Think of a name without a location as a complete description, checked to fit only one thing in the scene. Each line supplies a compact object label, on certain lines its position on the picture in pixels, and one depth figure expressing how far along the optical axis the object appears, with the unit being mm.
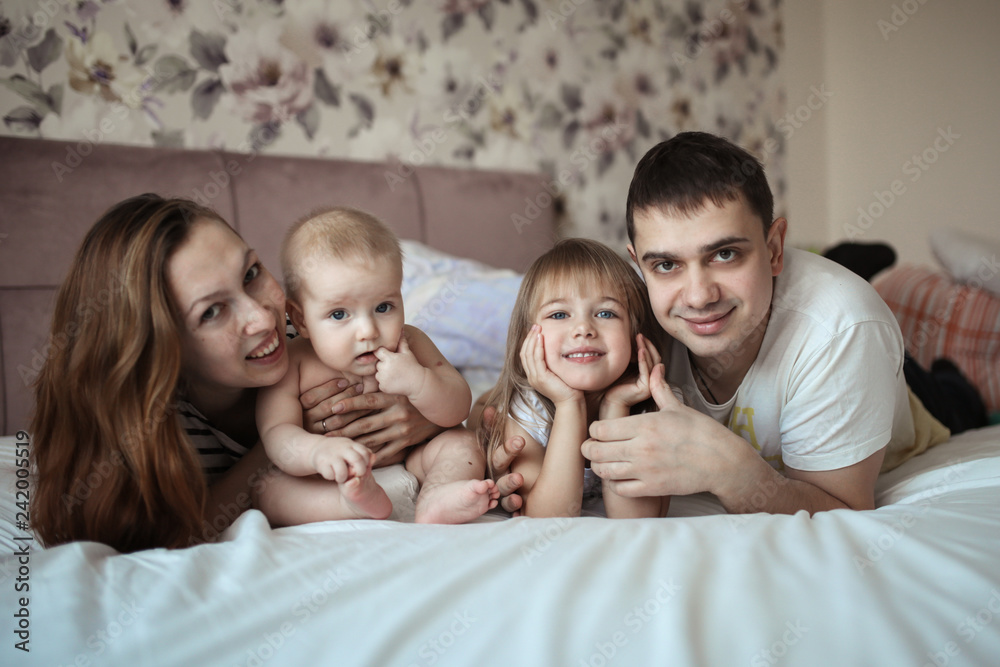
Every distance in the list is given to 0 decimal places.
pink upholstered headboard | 1635
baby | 919
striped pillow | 1922
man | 946
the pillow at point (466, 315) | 1812
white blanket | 566
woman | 833
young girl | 999
